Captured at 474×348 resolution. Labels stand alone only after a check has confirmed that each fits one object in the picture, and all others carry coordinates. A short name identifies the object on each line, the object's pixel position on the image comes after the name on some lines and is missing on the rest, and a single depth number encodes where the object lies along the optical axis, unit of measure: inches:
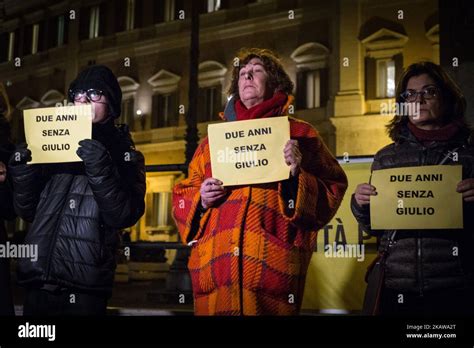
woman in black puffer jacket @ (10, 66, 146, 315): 104.6
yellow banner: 117.2
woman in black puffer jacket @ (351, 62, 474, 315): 96.1
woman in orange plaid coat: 98.0
